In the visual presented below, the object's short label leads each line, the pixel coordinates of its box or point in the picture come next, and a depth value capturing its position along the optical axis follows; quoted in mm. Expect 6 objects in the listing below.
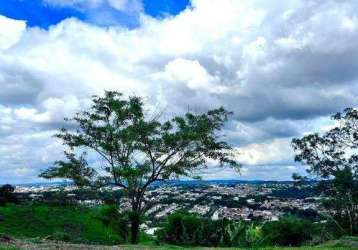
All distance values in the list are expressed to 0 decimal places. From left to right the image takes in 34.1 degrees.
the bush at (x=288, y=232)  25750
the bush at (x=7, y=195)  41688
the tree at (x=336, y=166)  38875
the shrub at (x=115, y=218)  31312
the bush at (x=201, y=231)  24875
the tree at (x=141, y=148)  33156
